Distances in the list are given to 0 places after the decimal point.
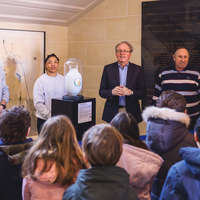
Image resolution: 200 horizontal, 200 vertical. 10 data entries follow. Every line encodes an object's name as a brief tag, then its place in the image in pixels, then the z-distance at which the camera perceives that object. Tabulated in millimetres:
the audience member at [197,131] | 1305
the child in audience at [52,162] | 1387
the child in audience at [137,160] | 1568
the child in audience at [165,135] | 1719
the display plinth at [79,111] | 2520
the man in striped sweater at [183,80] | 2775
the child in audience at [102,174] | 1136
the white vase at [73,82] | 2582
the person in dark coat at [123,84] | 2867
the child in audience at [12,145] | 1619
